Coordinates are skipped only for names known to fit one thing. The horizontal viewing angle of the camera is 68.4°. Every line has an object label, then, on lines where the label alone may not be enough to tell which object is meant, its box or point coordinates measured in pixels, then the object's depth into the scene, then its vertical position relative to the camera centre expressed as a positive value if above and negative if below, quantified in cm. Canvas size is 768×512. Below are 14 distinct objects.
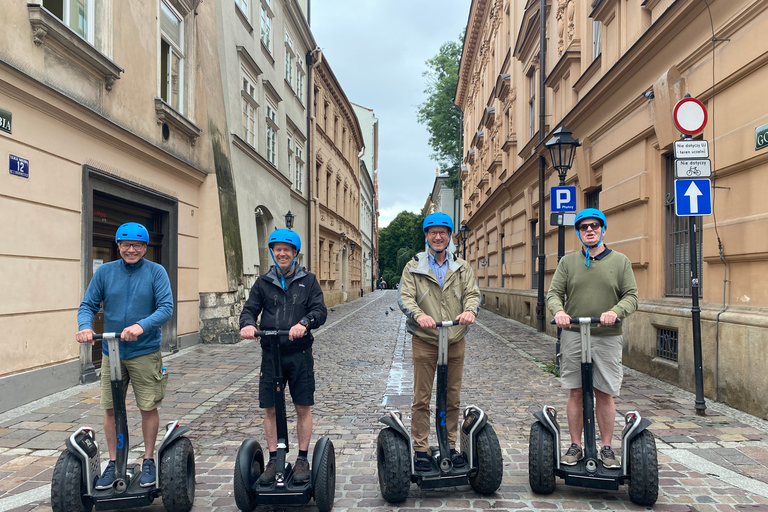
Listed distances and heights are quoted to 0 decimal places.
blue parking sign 891 +120
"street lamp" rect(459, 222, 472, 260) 2827 +220
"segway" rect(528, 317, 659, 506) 343 -114
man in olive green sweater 373 -24
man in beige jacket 371 -20
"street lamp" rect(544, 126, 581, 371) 880 +194
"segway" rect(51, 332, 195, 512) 318 -115
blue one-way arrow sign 570 +77
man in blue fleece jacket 351 -22
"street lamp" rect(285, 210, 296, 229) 1658 +168
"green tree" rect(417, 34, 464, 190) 3509 +1045
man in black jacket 350 -26
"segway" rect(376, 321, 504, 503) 347 -114
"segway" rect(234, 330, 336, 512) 327 -118
